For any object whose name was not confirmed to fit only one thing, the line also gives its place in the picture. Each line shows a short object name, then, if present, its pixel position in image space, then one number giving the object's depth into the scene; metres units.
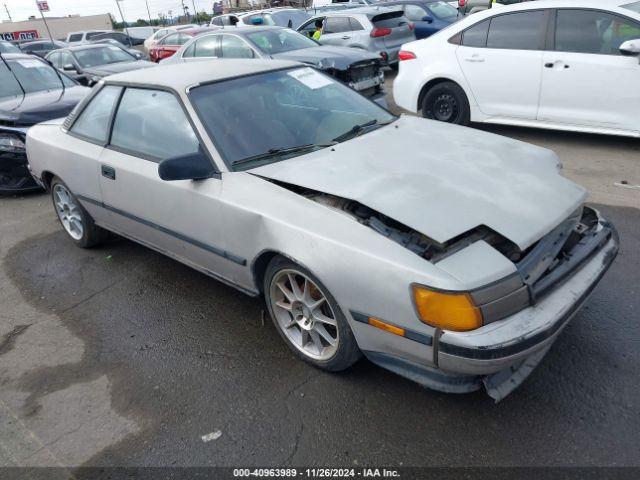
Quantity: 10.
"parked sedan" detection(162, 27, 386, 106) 7.61
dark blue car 12.71
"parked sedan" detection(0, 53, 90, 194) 6.07
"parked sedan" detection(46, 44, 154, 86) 10.47
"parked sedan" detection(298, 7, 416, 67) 11.09
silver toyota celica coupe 2.17
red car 15.21
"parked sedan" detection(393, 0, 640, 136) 5.45
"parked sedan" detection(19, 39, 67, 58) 23.05
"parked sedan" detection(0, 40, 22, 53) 18.36
